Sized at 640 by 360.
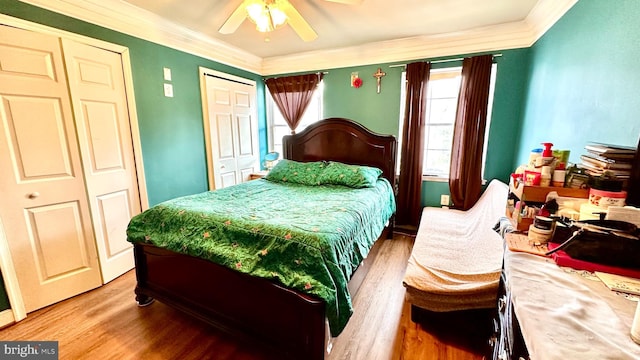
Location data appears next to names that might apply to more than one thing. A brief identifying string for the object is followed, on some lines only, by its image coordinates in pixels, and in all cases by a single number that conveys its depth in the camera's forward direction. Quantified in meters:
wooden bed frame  1.33
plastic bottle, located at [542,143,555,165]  1.20
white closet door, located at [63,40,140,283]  2.04
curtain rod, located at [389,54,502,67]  2.90
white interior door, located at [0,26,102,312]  1.72
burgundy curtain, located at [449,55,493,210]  2.77
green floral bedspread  1.35
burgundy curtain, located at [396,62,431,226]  3.02
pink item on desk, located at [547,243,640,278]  0.87
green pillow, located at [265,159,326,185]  2.96
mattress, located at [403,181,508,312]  1.55
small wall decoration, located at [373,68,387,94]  3.25
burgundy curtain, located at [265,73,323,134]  3.63
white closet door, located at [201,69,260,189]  3.20
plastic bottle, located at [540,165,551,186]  1.20
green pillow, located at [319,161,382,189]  2.73
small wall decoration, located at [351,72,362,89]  3.38
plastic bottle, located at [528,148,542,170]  1.25
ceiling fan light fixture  1.73
